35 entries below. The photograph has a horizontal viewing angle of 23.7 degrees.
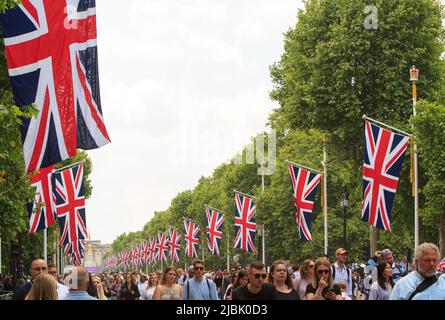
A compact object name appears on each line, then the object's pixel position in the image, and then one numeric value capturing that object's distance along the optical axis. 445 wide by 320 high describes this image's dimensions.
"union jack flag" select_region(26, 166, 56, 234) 34.19
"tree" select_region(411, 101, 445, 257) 42.31
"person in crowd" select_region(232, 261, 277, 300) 12.99
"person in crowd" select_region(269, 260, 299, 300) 14.05
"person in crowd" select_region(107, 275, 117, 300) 37.56
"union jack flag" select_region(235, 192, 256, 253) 62.25
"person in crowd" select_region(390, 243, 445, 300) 9.53
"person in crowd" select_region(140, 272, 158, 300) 22.64
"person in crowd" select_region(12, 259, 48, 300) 14.52
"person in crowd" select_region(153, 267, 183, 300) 17.02
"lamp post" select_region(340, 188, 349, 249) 51.10
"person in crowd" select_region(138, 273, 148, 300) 30.95
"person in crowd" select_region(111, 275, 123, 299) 39.97
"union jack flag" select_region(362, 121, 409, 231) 29.97
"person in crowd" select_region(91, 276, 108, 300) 17.55
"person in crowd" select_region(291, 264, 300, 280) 24.86
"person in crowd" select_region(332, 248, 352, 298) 18.67
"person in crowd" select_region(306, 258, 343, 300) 13.09
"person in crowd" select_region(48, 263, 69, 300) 16.47
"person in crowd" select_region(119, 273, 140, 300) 27.86
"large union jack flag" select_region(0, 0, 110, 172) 17.22
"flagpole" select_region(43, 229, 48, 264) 53.42
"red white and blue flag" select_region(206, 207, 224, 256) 71.94
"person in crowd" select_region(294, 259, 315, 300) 16.33
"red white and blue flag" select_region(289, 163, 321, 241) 44.81
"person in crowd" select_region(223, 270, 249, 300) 19.07
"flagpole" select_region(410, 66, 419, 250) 42.28
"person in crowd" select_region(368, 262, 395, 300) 14.66
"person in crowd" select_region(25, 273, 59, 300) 10.89
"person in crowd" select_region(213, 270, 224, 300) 32.44
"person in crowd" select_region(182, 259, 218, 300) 17.00
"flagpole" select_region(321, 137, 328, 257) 55.51
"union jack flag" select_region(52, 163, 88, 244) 38.84
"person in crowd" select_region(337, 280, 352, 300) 16.64
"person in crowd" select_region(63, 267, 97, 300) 11.16
